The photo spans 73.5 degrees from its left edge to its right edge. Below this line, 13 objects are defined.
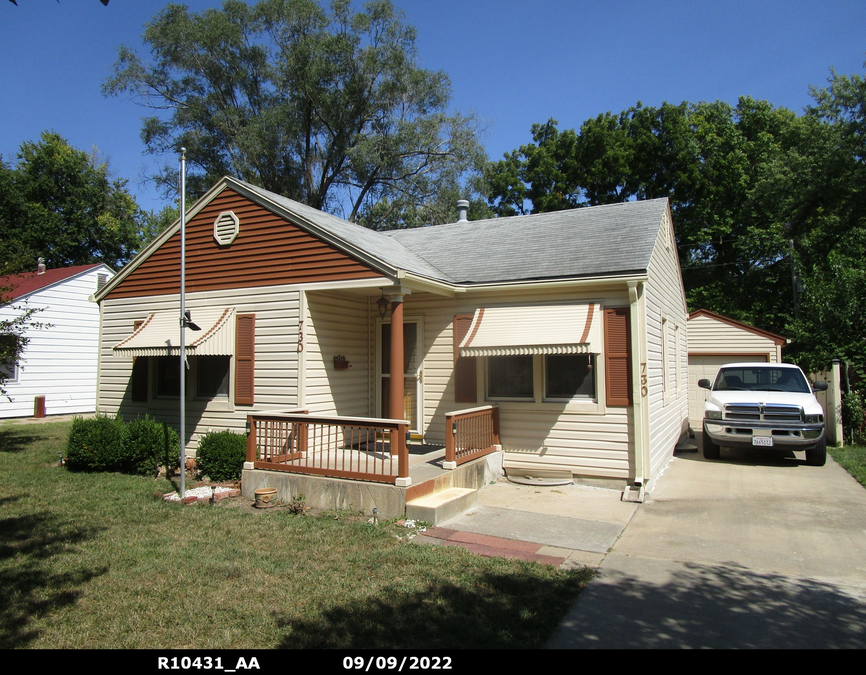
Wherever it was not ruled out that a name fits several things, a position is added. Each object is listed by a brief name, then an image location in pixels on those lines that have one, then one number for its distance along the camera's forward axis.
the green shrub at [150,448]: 9.98
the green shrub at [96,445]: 10.01
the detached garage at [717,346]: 16.33
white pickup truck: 10.49
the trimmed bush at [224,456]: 9.16
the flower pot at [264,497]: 7.76
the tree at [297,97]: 24.84
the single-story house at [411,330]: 8.96
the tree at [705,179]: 26.89
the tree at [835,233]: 14.66
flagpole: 7.92
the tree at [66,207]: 30.78
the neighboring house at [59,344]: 18.84
